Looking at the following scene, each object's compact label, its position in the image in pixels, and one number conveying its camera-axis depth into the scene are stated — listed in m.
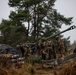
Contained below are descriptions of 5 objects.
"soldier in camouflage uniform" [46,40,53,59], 15.81
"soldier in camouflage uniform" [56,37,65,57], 19.08
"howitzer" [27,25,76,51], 19.55
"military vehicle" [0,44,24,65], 14.51
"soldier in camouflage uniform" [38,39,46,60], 16.20
